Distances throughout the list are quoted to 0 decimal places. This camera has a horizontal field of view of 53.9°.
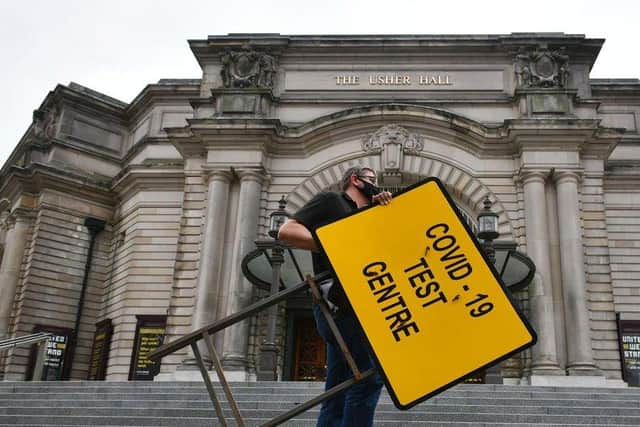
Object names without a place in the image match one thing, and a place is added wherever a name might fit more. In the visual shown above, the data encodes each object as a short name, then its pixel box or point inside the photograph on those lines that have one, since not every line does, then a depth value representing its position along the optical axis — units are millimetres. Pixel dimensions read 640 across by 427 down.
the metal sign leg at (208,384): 3193
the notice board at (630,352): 18469
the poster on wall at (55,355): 22453
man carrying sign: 3664
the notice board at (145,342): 20344
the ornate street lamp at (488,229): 14525
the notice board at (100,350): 22203
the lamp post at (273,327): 14266
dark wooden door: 18797
